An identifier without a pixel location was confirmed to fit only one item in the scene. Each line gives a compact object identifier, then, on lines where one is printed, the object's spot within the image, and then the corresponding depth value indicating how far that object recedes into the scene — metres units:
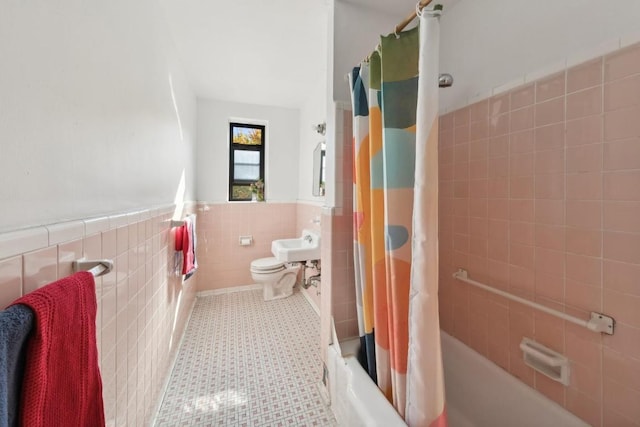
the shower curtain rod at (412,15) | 0.82
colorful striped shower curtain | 0.79
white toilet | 2.61
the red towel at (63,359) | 0.41
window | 3.17
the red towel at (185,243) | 1.83
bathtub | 0.93
